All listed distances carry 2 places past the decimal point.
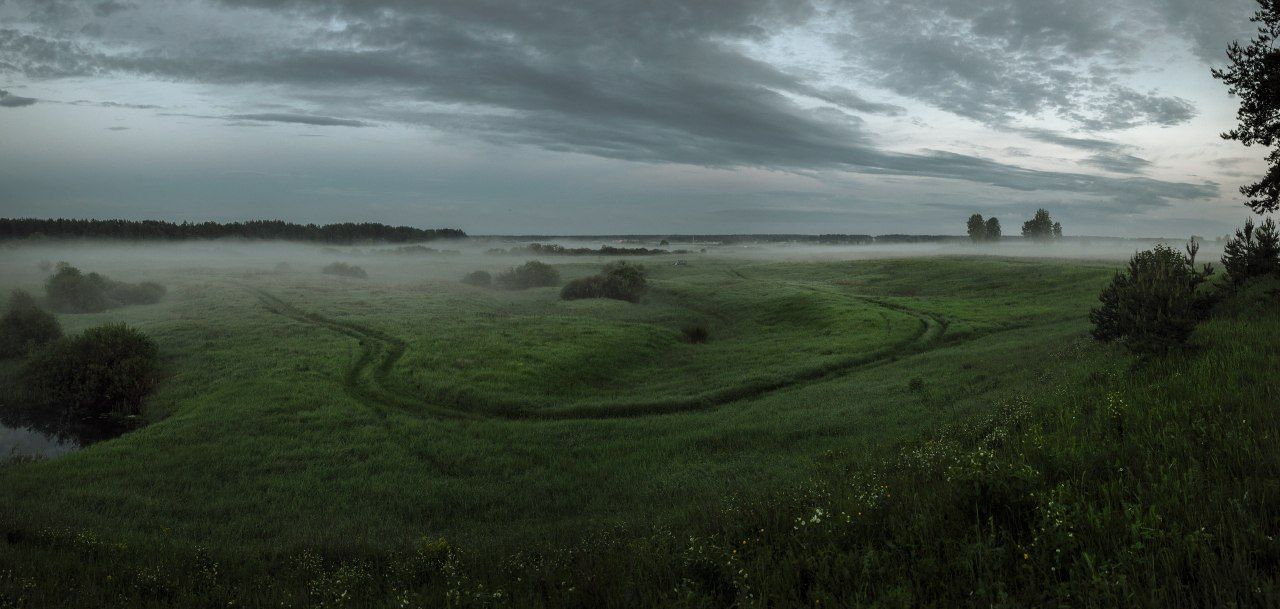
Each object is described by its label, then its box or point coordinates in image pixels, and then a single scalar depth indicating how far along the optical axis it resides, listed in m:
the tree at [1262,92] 22.28
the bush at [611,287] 68.67
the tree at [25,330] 33.09
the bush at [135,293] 55.19
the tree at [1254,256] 20.48
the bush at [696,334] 49.08
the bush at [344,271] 95.44
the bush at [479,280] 88.94
